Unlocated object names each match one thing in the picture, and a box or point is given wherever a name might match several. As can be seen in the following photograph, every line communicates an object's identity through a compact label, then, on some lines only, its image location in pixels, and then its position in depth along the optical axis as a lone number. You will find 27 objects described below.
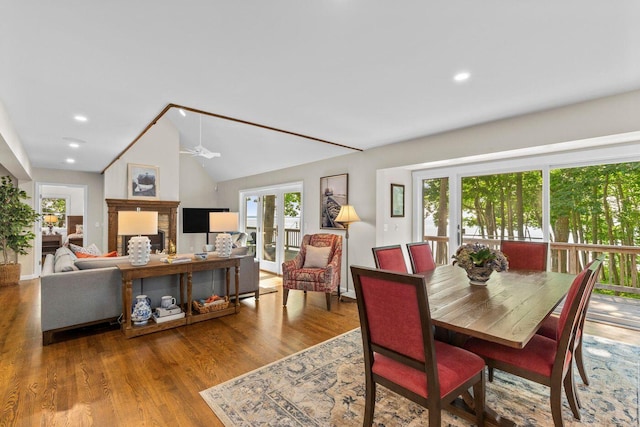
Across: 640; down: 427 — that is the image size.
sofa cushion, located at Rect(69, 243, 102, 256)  4.27
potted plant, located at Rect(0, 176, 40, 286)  5.23
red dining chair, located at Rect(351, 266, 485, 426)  1.41
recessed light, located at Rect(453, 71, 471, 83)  2.29
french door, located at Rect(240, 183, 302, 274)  6.37
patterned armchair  3.96
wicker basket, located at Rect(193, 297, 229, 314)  3.60
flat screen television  7.65
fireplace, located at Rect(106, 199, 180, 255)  5.86
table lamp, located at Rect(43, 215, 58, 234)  9.12
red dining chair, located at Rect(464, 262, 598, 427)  1.56
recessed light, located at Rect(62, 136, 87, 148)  3.93
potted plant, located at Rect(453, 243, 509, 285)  2.30
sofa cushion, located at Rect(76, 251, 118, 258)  3.78
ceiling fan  4.66
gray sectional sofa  2.90
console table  3.06
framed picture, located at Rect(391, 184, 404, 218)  4.66
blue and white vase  3.18
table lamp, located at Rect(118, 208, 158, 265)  3.00
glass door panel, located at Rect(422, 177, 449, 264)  4.61
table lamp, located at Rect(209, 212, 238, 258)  3.91
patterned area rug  1.86
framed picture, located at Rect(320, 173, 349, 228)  5.04
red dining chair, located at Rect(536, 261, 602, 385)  1.96
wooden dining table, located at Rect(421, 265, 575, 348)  1.47
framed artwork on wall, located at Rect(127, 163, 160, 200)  5.93
